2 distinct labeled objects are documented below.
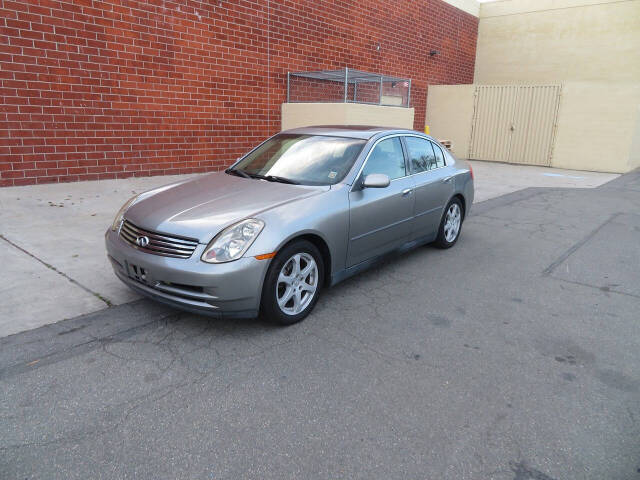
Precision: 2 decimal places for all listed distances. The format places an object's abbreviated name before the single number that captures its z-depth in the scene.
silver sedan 3.40
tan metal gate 16.48
